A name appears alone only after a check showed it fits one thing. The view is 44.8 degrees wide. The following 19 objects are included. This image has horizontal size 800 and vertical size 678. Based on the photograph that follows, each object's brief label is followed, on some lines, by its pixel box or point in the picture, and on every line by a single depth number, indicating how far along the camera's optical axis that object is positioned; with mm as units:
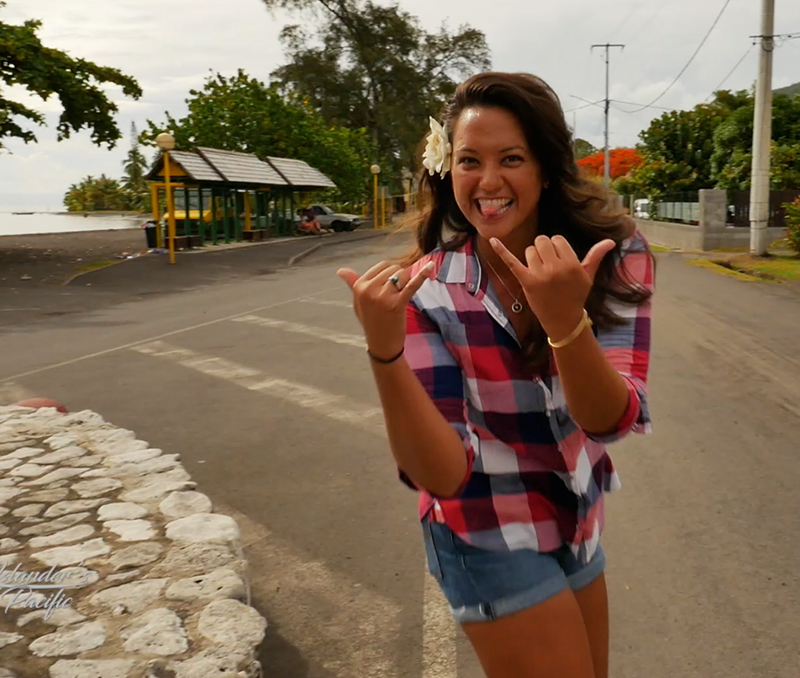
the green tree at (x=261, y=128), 45062
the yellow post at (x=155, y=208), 31064
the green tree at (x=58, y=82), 25625
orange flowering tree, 65762
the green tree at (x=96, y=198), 85631
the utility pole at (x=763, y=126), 22844
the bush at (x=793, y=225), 22766
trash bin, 32125
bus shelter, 32406
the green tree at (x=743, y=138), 33000
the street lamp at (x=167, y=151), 25844
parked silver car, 49656
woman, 1918
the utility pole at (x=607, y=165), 60875
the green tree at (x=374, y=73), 63875
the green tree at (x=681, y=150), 37375
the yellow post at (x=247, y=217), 39688
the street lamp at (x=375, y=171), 48062
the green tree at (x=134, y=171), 89688
